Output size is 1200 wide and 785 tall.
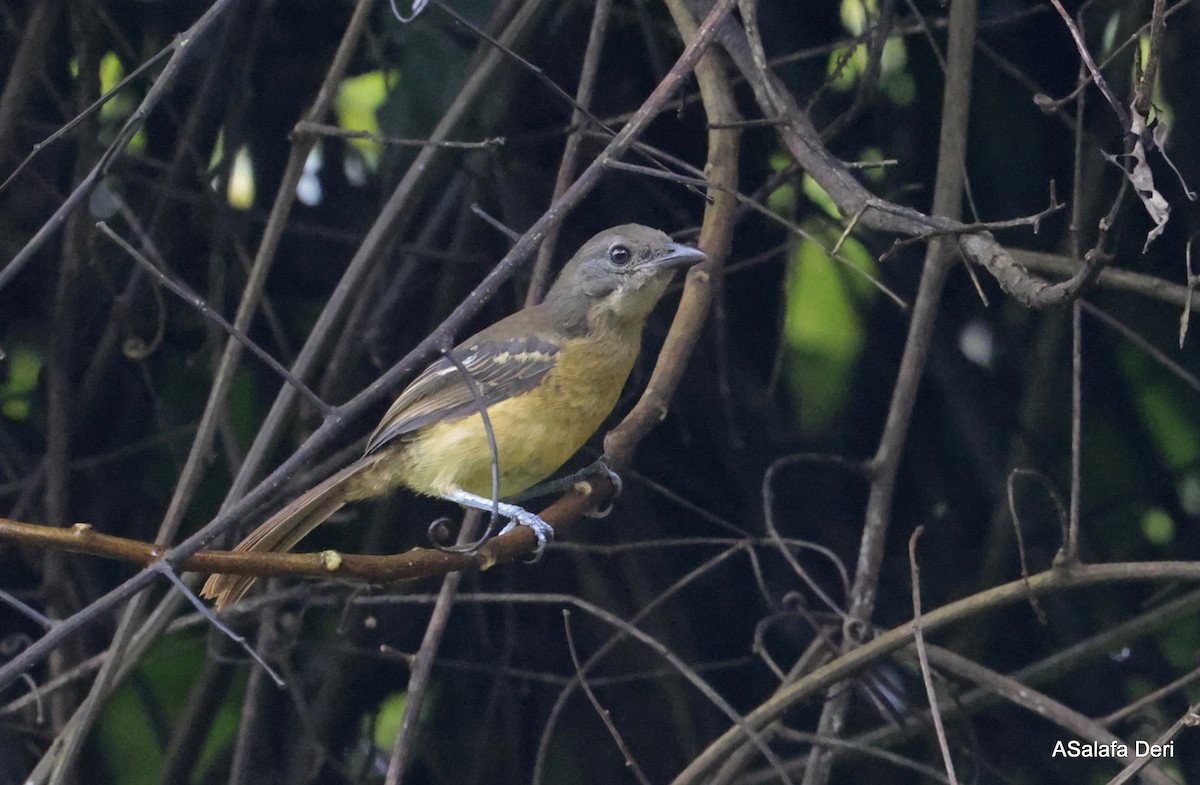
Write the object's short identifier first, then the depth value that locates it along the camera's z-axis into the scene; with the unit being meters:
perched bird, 6.73
